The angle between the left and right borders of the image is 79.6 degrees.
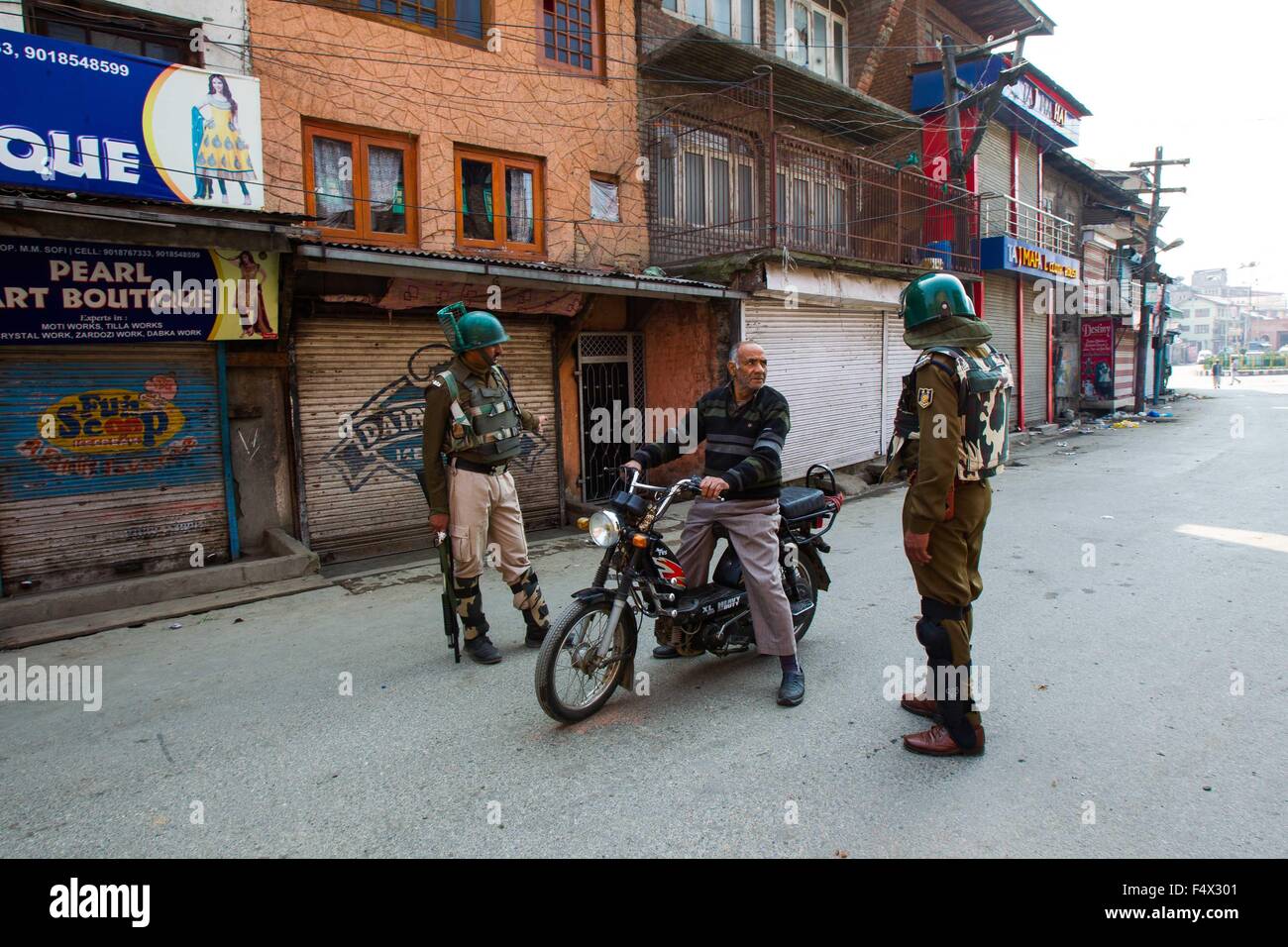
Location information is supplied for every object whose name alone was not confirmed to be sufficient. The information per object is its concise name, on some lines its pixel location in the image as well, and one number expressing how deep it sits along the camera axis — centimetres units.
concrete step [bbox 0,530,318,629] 600
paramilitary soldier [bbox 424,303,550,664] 473
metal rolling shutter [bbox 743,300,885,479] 1196
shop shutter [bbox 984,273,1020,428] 1953
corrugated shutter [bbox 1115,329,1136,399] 2579
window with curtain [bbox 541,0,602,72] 1000
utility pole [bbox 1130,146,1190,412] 2773
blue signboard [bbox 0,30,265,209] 572
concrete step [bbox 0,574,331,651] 568
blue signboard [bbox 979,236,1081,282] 1814
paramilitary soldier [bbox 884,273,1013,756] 333
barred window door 1077
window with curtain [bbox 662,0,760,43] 1186
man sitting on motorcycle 412
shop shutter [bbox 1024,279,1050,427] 2138
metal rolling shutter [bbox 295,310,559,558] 796
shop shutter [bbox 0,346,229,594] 638
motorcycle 379
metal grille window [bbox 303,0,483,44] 846
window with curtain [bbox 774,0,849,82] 1375
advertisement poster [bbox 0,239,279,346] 606
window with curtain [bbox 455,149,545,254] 921
